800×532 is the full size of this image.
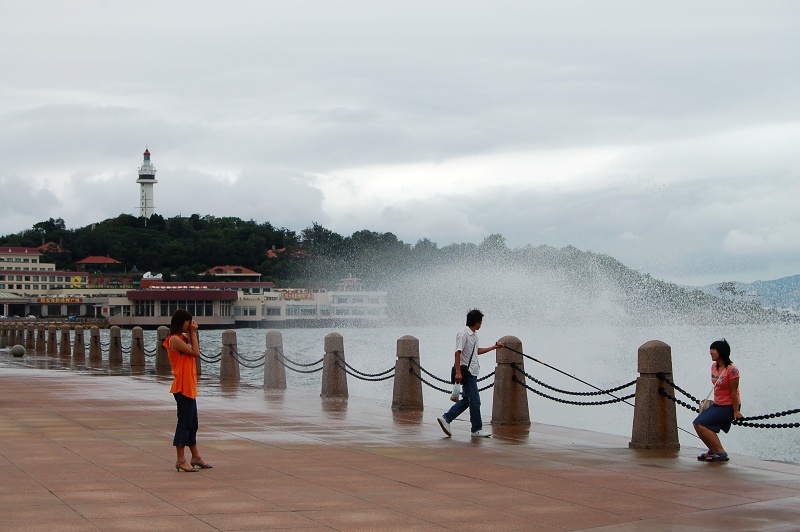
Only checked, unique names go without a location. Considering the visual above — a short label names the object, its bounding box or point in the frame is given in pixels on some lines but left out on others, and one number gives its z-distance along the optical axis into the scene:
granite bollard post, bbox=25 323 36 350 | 58.56
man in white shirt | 15.03
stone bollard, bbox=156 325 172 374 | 32.28
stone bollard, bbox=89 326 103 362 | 41.16
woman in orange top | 11.52
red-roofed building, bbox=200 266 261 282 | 188.50
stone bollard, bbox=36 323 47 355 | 55.62
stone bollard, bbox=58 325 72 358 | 46.81
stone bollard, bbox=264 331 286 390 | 25.53
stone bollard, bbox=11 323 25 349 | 64.81
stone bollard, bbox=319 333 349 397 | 22.69
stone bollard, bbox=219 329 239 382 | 28.39
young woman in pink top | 12.25
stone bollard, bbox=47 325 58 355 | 51.94
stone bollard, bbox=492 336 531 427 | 16.67
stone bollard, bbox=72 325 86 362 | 44.42
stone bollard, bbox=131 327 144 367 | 36.28
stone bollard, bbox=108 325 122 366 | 39.34
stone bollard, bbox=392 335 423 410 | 19.45
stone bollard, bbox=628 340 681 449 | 13.79
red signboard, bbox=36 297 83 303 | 174.88
